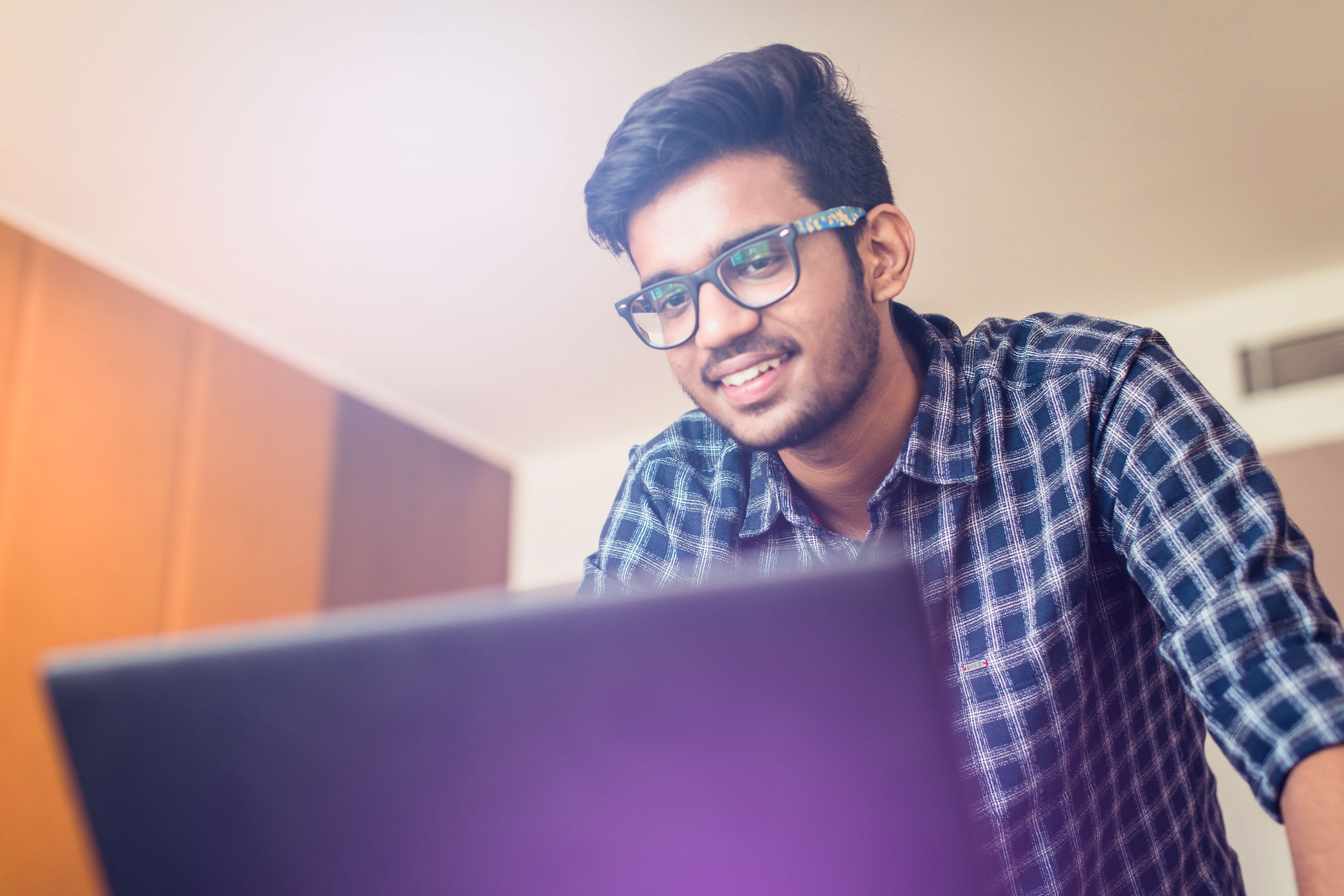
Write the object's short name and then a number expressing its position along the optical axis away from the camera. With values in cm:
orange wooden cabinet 253
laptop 35
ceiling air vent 300
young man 72
